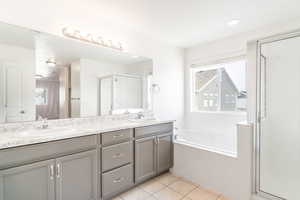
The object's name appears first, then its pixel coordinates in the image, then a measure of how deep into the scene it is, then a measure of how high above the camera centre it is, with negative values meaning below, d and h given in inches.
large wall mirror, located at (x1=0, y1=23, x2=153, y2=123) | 68.1 +11.0
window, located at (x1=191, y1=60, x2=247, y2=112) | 115.9 +9.6
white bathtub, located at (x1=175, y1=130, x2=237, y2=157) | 114.0 -29.2
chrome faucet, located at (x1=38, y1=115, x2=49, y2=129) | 73.1 -10.7
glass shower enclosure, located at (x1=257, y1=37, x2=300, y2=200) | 71.2 -9.1
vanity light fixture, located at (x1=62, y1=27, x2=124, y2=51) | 78.8 +31.7
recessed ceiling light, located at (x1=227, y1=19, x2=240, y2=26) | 91.5 +44.0
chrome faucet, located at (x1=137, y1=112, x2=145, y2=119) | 112.1 -11.0
